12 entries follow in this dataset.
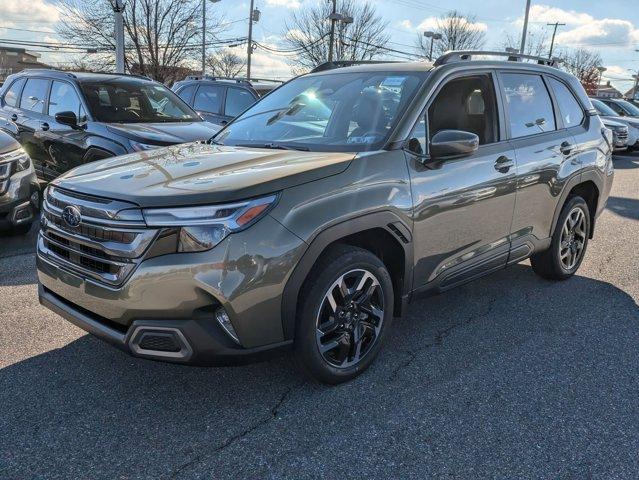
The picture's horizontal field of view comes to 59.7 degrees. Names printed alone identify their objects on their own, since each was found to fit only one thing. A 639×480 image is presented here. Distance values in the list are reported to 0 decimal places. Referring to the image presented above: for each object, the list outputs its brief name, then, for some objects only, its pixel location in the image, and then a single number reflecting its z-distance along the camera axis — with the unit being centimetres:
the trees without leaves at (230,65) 5675
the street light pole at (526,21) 2822
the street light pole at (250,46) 3556
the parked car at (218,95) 1073
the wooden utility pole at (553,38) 5726
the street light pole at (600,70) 6537
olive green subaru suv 254
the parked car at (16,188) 542
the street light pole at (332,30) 2506
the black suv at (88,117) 658
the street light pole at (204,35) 3133
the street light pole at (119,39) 1463
